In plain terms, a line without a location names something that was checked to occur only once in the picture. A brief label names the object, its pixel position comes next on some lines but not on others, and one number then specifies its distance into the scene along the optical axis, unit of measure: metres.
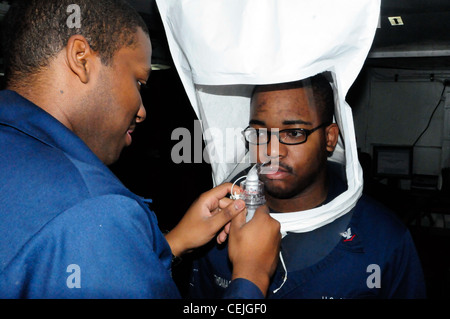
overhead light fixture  1.87
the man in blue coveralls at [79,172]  0.66
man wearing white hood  1.30
